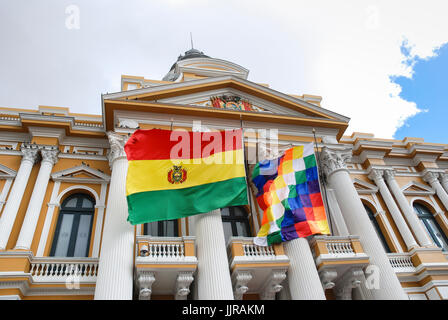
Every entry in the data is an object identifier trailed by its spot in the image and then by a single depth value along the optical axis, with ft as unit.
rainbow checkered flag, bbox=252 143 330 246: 42.16
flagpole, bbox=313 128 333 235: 51.25
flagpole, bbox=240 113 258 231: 50.01
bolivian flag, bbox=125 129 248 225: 39.50
